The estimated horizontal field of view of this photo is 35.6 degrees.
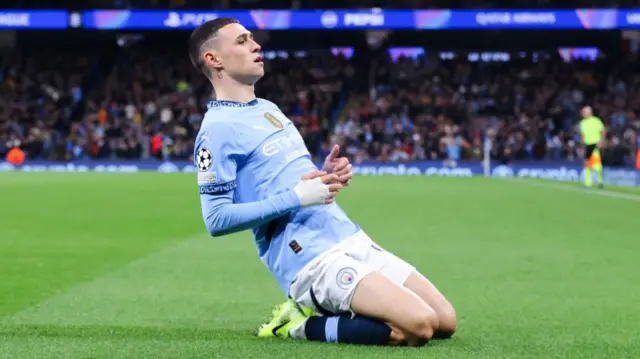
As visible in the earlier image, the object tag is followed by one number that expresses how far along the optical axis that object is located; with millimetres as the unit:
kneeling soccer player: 5156
